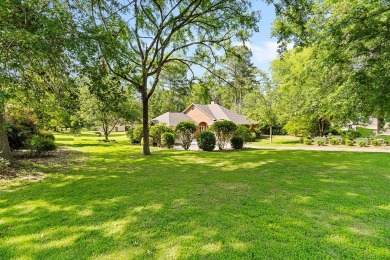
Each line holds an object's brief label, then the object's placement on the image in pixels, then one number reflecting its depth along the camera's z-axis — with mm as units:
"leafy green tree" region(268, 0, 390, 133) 7445
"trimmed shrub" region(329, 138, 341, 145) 22125
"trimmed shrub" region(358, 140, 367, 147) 19934
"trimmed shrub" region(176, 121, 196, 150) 16328
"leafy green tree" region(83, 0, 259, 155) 10345
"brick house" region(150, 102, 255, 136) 30802
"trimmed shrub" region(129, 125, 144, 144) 22031
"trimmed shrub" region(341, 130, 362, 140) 21706
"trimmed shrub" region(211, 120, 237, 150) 15969
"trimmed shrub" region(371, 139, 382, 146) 19784
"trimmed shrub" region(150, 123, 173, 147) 18945
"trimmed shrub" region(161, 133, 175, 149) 17812
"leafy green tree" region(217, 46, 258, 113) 48812
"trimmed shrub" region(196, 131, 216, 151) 15577
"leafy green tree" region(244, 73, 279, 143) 25875
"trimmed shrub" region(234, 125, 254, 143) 19312
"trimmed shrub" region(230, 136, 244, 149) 16653
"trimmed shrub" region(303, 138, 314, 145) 23541
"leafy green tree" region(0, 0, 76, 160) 4629
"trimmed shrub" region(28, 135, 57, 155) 10375
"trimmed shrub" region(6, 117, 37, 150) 11742
